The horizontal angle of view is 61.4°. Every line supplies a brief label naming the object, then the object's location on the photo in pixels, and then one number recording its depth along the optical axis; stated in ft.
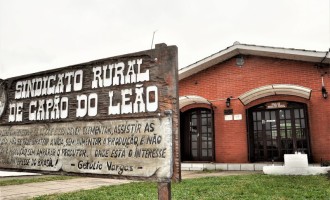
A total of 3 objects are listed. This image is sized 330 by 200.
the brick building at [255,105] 35.40
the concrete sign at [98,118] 7.35
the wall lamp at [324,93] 34.78
